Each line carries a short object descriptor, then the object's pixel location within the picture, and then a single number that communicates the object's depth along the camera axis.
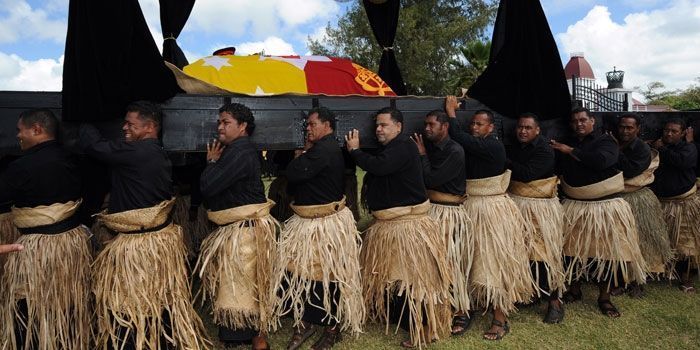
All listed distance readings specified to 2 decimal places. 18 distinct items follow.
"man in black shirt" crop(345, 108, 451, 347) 3.21
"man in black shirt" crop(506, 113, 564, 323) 3.71
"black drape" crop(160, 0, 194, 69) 4.60
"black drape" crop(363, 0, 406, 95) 5.82
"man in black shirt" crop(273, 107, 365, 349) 3.12
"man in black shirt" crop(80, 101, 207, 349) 2.76
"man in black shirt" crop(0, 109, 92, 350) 2.71
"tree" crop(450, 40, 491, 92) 20.09
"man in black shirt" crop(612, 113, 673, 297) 4.15
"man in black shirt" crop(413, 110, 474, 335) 3.42
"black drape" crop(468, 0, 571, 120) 3.84
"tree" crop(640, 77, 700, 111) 33.01
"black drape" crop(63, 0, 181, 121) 2.72
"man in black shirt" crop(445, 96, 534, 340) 3.48
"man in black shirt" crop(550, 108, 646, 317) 3.76
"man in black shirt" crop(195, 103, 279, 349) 2.92
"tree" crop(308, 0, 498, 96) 19.09
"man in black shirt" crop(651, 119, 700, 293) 4.43
